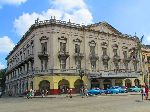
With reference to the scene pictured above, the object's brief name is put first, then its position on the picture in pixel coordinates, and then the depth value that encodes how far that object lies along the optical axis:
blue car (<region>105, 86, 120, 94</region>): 20.87
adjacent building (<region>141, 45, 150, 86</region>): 29.92
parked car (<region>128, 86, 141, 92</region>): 22.96
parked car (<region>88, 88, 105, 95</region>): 20.19
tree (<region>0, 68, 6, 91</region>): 45.61
